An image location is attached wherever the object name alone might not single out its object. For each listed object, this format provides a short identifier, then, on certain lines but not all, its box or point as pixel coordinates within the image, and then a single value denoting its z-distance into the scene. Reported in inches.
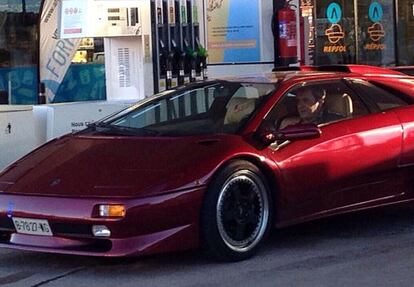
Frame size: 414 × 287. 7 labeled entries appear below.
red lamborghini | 253.6
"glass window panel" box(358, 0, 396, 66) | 693.9
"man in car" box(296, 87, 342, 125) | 293.1
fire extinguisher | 574.2
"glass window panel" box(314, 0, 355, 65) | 673.0
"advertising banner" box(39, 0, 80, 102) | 636.7
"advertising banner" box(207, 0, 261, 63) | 592.7
